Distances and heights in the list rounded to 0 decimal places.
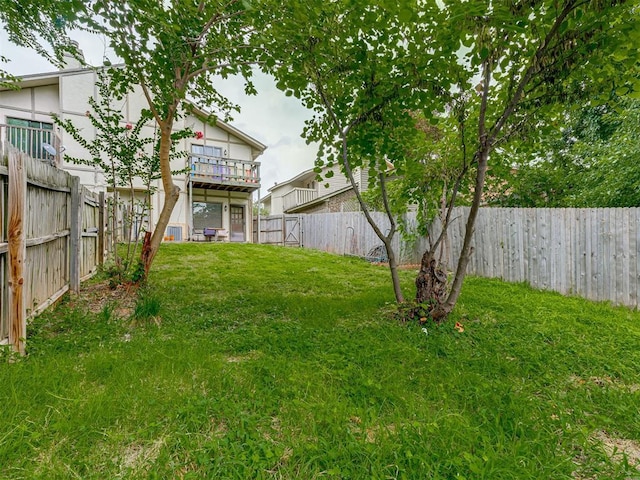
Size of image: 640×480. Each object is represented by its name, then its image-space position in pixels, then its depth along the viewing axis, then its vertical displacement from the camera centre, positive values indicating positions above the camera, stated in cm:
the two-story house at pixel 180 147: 1043 +331
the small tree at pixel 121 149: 443 +142
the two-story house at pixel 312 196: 1498 +256
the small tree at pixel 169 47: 311 +229
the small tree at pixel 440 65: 230 +164
